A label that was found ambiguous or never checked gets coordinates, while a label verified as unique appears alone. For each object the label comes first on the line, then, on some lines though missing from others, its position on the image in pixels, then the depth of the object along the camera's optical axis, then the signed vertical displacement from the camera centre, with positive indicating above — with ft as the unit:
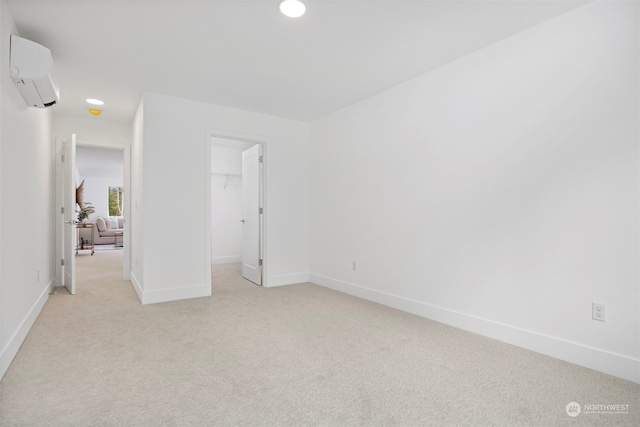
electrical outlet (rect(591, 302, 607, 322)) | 6.97 -2.20
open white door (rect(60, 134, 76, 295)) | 13.60 -0.12
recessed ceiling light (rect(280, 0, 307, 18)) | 7.11 +4.58
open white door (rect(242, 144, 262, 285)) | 15.67 -0.21
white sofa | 32.97 -2.44
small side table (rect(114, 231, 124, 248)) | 33.37 -2.99
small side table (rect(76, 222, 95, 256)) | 30.28 -2.75
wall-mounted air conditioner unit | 7.59 +3.42
